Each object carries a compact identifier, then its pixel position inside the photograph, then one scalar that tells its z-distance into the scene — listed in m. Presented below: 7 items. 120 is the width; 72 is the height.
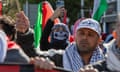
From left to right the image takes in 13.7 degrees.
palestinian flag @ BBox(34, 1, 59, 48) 9.52
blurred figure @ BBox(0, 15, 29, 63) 3.85
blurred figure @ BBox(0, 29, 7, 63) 3.71
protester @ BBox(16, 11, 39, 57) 6.22
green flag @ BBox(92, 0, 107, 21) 10.13
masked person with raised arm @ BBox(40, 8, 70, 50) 6.54
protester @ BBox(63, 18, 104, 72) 4.18
